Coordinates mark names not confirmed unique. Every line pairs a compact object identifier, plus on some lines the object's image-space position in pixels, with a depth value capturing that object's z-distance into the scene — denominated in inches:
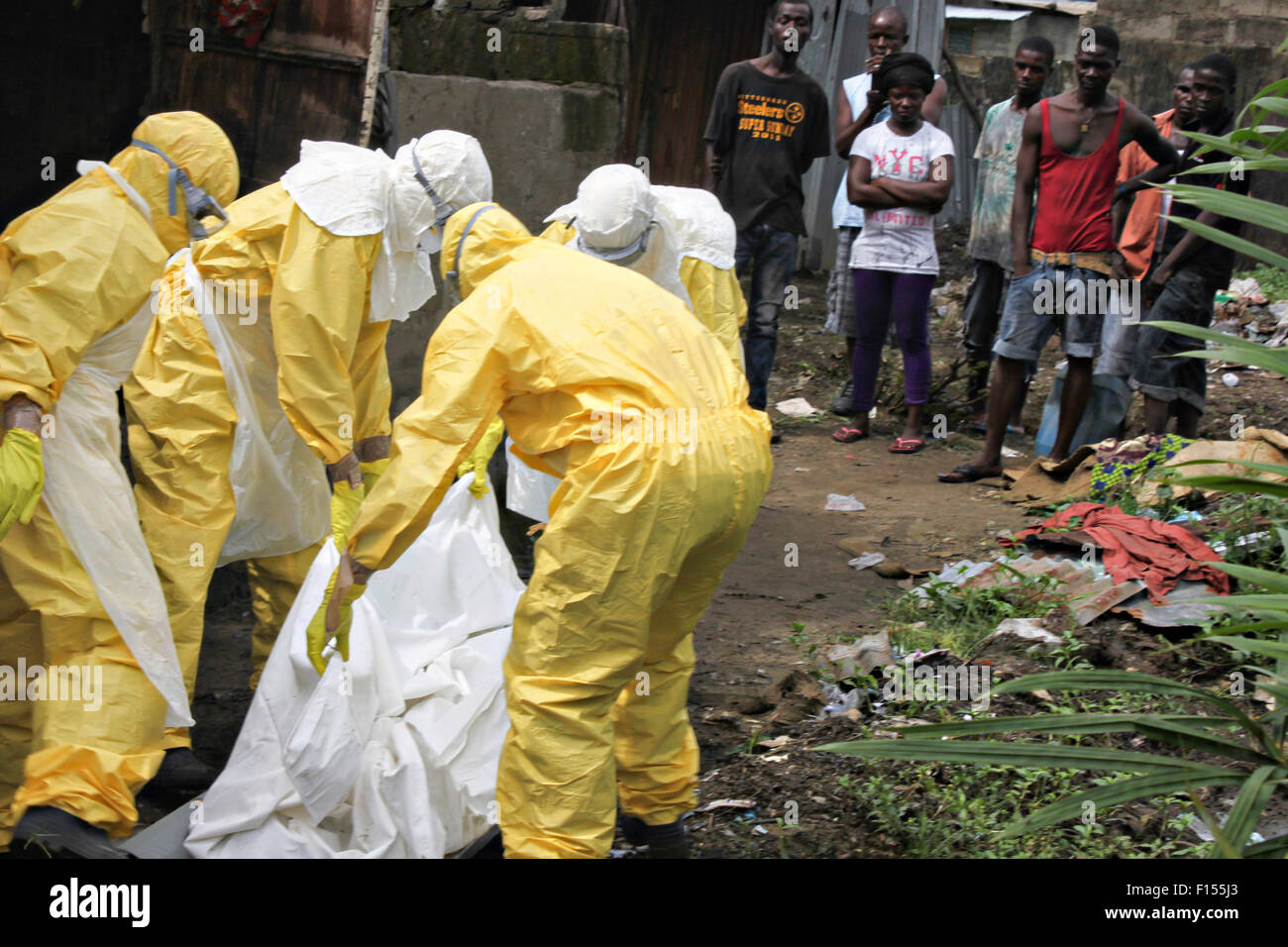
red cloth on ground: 156.3
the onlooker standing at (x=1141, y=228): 232.4
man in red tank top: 215.9
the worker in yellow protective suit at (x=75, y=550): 105.6
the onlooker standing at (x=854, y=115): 248.2
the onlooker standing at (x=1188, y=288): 212.1
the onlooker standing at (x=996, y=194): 242.5
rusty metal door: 189.6
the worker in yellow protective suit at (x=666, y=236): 137.3
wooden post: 183.2
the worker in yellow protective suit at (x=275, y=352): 128.6
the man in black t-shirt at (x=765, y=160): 248.4
